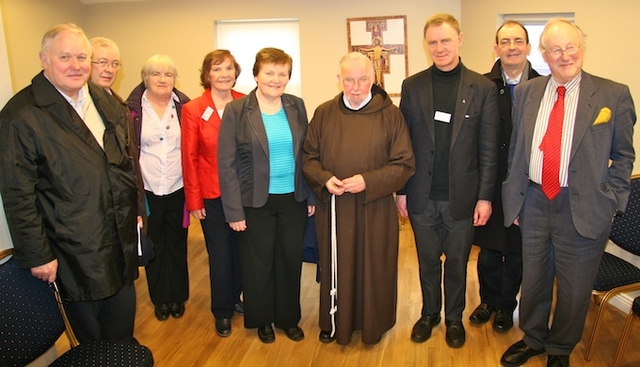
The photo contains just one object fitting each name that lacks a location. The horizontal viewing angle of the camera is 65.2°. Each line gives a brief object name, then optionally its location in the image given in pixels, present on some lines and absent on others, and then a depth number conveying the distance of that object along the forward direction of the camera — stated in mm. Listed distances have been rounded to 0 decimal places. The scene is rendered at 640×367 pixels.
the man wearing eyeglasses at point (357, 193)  2502
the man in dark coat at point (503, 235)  2705
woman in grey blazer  2594
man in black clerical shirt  2512
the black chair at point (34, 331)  1818
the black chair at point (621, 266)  2504
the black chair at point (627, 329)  2209
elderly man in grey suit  2152
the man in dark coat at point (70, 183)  1873
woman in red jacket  2809
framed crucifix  5277
